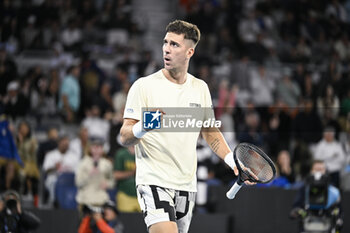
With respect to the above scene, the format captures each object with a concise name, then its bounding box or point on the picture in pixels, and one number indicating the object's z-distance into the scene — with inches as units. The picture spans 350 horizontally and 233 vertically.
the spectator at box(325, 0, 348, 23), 876.9
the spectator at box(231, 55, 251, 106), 738.8
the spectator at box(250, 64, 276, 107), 738.2
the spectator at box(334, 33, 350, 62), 815.7
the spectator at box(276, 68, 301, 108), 721.0
